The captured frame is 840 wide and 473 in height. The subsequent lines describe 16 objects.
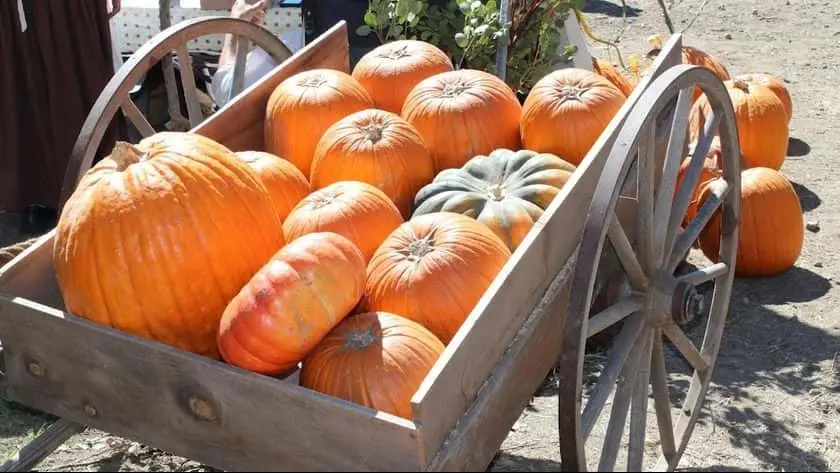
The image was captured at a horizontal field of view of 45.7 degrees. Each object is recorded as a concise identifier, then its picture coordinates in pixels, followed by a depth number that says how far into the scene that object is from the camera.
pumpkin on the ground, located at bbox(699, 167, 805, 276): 4.28
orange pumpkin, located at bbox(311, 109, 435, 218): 3.08
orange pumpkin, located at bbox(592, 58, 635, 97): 4.77
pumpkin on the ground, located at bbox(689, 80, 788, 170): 4.82
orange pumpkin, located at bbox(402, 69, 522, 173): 3.27
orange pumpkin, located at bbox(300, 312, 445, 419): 2.24
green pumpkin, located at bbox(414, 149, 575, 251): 2.77
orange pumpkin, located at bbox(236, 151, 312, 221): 2.97
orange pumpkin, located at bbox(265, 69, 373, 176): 3.38
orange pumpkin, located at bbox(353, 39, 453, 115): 3.63
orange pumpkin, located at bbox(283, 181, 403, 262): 2.69
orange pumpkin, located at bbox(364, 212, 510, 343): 2.50
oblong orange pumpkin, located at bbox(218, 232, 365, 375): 2.20
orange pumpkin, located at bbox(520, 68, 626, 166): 3.21
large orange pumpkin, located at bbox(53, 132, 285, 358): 2.32
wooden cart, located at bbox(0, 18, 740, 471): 2.10
